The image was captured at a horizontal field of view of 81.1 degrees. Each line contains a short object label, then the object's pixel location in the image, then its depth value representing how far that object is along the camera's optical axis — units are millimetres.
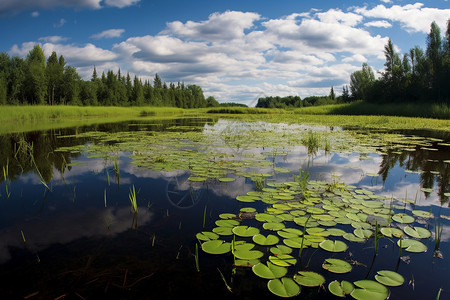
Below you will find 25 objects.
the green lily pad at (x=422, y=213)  2902
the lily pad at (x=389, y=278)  1791
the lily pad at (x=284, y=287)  1661
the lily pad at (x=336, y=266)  1908
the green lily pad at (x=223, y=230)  2438
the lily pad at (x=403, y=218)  2718
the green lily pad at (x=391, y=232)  2453
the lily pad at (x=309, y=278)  1752
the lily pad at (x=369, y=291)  1647
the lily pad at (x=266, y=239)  2240
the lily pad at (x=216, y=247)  2131
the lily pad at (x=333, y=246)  2174
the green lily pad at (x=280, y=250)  2109
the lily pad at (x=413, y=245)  2217
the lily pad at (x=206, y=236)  2313
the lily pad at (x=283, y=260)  1952
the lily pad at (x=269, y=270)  1830
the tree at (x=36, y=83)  31938
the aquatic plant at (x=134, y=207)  2793
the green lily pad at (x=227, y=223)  2598
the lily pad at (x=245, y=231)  2387
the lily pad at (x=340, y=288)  1670
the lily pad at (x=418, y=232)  2443
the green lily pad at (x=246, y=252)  2039
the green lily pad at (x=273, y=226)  2518
